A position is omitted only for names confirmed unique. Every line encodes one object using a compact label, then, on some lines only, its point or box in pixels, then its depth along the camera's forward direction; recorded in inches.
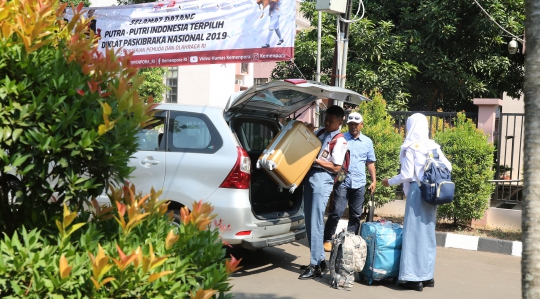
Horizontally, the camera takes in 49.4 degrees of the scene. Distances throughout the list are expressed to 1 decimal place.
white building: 1135.0
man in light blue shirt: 262.2
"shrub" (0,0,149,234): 83.1
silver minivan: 225.8
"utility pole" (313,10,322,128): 409.4
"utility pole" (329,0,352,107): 327.6
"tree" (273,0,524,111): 528.4
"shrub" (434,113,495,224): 335.3
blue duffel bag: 227.9
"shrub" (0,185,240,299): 80.0
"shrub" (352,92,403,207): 353.4
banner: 311.9
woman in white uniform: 223.3
